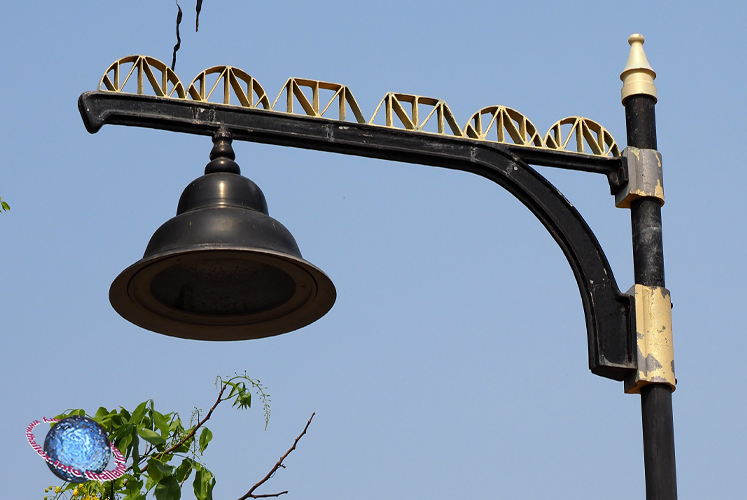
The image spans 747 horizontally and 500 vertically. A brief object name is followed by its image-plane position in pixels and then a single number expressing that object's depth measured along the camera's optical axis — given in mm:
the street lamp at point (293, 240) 10297
